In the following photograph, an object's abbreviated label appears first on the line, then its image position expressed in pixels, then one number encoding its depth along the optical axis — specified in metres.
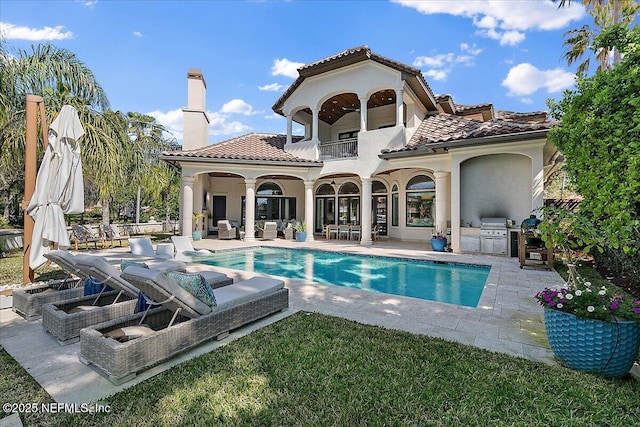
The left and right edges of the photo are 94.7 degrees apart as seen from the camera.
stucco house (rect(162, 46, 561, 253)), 12.48
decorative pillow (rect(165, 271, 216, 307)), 3.80
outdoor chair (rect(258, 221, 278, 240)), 17.94
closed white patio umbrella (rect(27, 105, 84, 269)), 5.77
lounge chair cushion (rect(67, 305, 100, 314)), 4.34
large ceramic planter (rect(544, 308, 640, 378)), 3.08
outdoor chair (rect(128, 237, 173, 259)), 10.16
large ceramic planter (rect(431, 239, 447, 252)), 13.22
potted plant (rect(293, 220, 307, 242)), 17.20
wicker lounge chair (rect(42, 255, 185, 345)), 3.83
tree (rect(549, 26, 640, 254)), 3.57
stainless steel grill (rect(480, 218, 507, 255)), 11.84
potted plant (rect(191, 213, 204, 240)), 16.97
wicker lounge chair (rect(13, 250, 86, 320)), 4.72
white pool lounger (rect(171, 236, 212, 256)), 10.98
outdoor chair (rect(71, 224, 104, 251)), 13.13
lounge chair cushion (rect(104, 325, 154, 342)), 3.43
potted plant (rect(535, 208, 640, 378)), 3.11
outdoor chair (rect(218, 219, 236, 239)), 17.88
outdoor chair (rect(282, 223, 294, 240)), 18.48
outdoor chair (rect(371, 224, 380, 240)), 17.79
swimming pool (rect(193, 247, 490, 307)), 7.86
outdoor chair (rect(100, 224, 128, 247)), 14.40
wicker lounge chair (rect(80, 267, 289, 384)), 3.03
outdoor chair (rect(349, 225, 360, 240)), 17.60
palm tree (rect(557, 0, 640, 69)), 15.50
